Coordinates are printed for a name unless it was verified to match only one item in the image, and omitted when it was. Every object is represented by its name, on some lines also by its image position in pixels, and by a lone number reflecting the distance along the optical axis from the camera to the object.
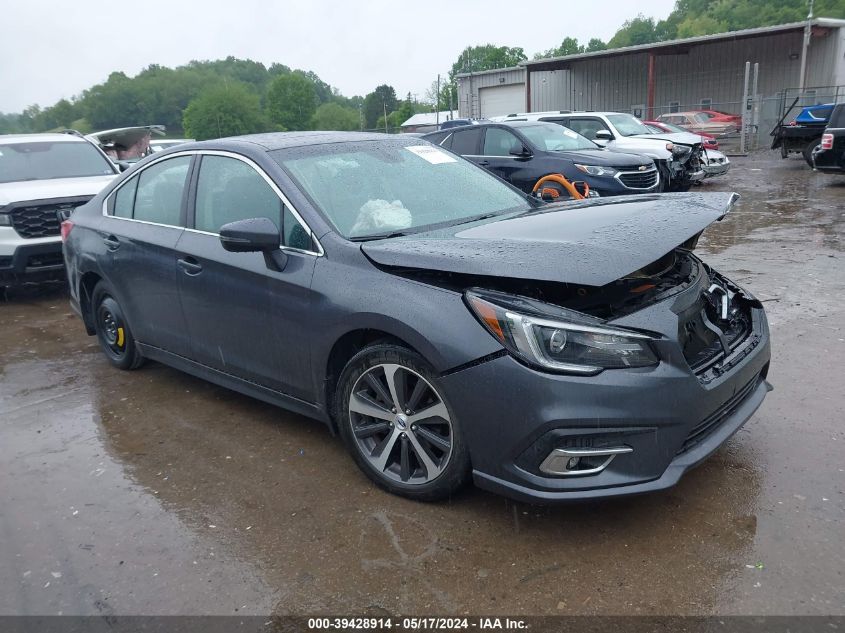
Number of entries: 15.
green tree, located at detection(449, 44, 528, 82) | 103.06
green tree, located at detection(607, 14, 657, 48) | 106.16
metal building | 32.25
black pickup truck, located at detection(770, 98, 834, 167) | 17.81
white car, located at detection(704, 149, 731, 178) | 16.36
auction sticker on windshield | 4.48
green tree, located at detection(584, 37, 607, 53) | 115.51
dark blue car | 10.60
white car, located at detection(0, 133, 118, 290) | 7.78
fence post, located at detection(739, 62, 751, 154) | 24.04
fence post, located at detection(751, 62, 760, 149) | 25.95
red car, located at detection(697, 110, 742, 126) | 30.98
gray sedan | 2.82
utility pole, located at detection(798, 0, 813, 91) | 26.92
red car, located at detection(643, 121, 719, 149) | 18.73
